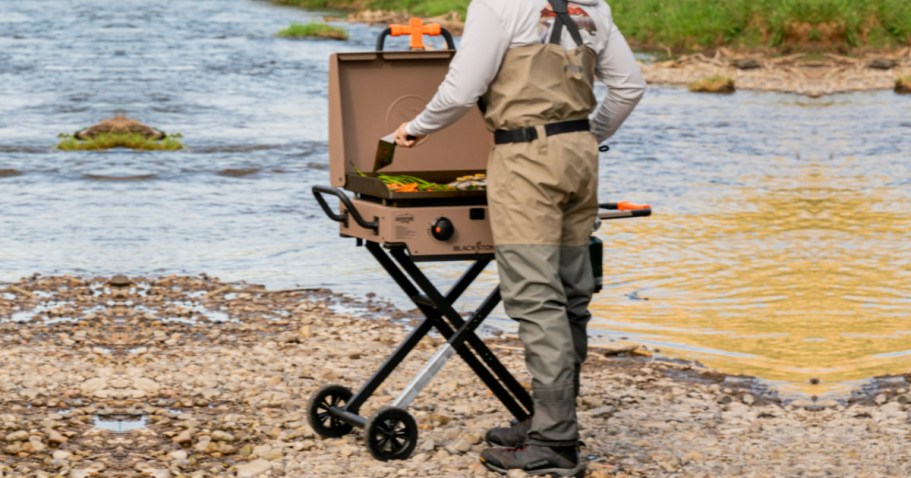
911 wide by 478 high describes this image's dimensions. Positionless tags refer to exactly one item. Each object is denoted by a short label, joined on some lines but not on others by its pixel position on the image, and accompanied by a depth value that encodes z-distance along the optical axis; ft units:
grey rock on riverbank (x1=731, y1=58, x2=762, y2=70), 186.56
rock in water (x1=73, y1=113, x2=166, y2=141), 121.07
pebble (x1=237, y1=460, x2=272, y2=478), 36.90
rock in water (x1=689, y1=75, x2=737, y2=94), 169.25
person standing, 33.48
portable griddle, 35.56
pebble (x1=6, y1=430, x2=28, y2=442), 39.01
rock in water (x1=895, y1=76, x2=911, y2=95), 164.50
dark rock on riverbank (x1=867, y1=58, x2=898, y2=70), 181.31
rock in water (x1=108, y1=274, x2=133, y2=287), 61.67
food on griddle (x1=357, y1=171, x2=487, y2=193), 36.15
